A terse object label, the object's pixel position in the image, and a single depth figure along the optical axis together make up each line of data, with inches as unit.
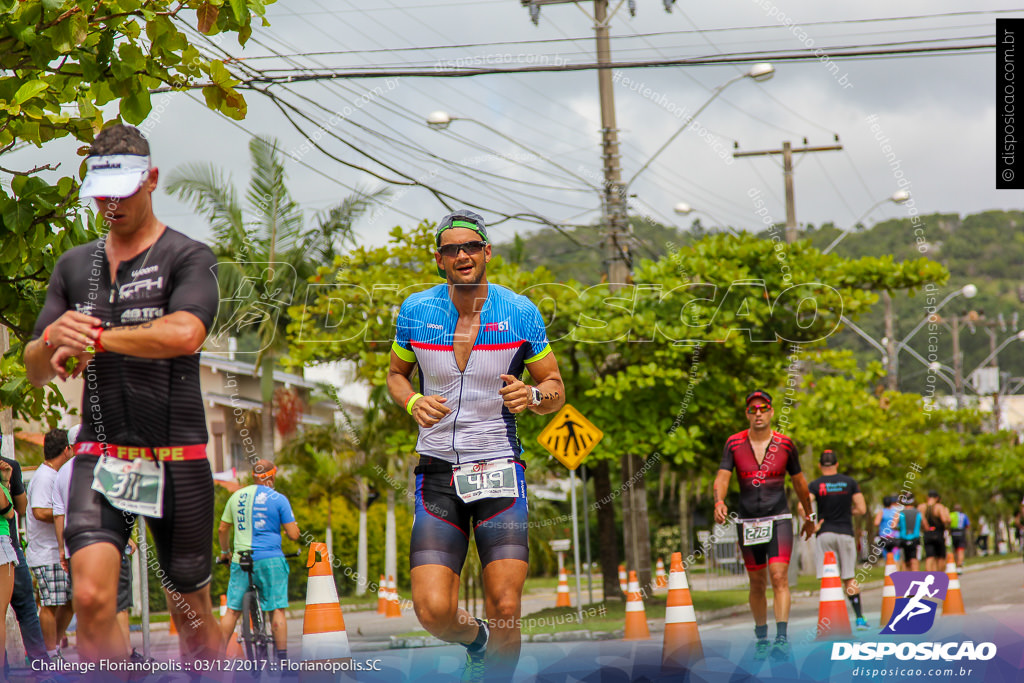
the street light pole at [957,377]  2007.9
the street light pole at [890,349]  1392.7
